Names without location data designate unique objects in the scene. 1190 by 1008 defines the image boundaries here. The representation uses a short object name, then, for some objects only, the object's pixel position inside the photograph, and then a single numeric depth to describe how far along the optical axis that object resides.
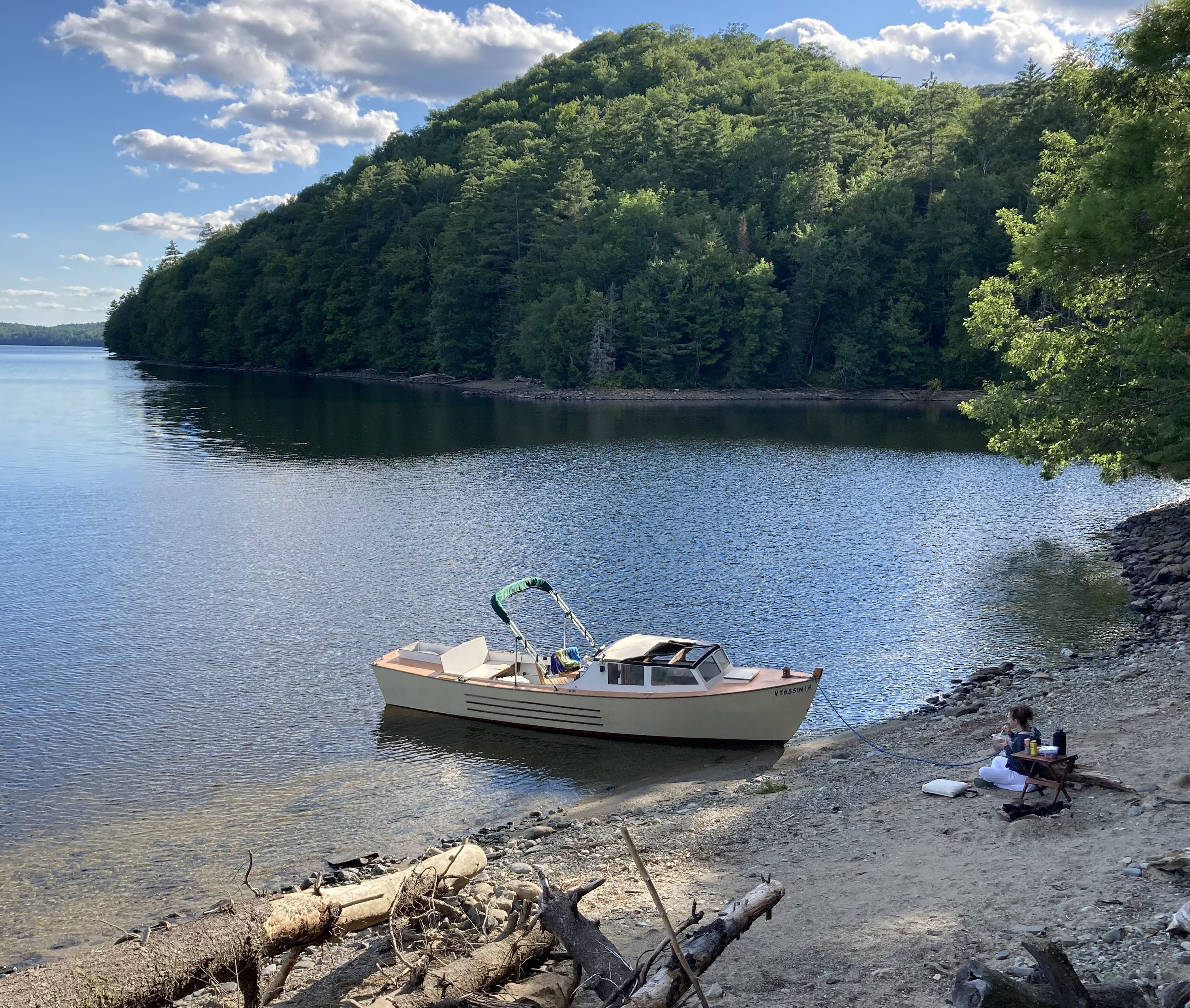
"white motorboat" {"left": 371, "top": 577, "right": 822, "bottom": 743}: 19.08
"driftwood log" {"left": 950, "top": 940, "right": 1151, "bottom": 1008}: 6.80
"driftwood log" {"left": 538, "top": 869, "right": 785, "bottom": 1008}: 7.91
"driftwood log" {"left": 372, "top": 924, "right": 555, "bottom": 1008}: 8.98
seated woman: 13.23
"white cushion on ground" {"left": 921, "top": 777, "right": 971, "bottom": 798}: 13.95
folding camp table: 12.45
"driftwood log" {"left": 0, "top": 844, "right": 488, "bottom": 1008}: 8.81
